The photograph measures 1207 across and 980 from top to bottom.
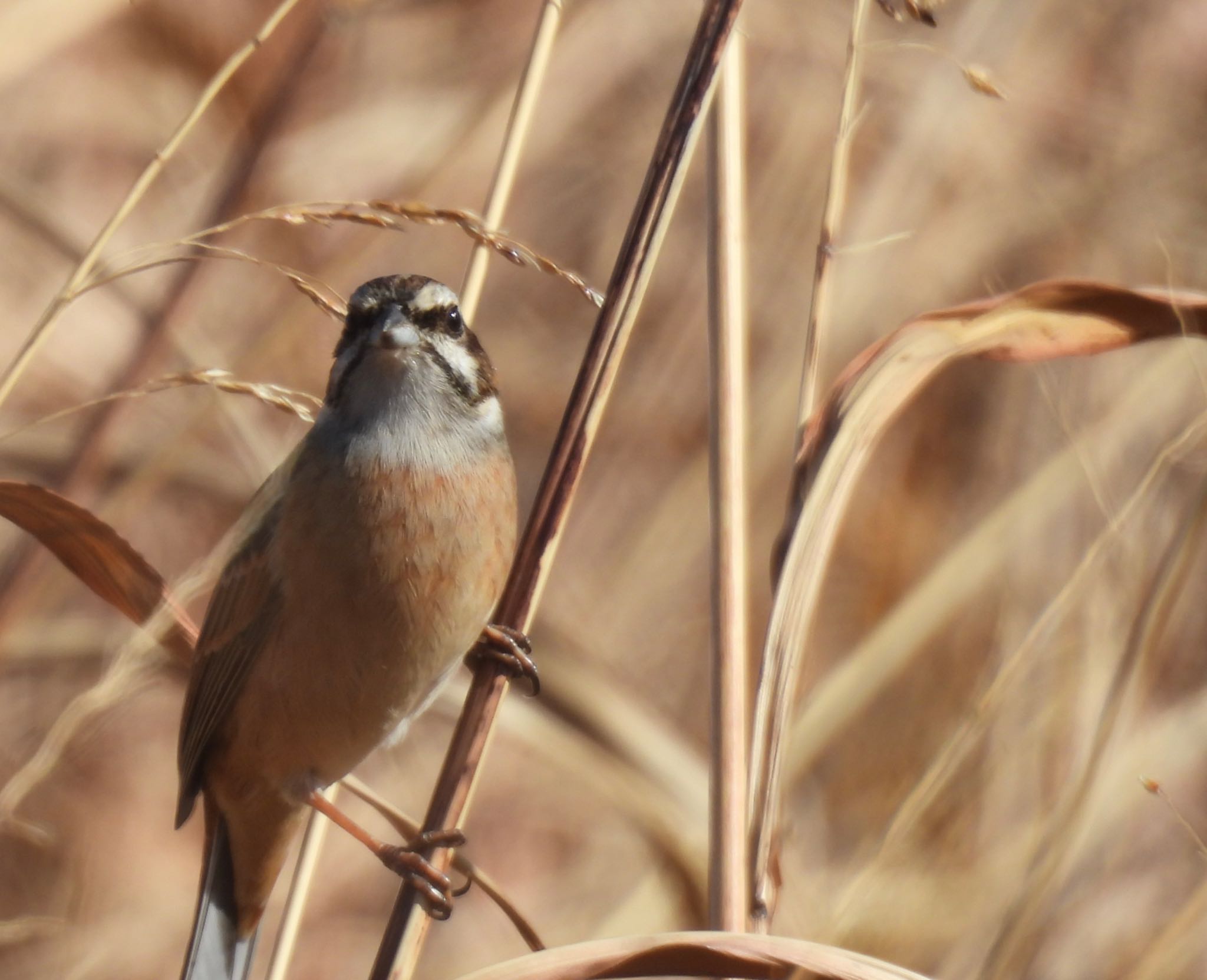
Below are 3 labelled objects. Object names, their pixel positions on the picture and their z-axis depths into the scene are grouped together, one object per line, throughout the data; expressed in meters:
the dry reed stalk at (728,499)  4.28
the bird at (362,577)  4.35
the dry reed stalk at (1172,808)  4.27
